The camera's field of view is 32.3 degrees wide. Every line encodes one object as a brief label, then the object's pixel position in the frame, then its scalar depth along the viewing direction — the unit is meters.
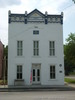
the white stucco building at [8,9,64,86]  17.83
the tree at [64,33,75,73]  21.25
